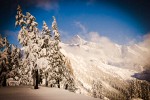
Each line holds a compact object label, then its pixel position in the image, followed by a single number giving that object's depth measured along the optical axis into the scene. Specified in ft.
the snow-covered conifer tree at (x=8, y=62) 106.37
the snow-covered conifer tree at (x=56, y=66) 104.73
